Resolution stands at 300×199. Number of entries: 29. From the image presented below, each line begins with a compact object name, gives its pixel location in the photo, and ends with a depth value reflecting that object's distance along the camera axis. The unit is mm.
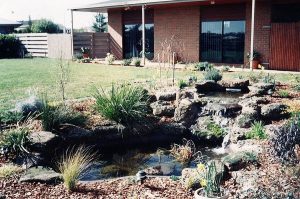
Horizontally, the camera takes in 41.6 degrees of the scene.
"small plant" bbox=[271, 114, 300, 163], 5828
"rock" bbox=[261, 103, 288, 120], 8773
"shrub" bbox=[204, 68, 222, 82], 11620
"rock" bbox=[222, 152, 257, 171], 6066
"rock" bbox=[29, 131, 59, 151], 6941
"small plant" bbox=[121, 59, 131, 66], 19922
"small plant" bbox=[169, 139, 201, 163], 7465
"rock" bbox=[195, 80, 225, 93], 10969
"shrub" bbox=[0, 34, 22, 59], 27609
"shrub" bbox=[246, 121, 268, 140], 7650
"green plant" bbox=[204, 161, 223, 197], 4627
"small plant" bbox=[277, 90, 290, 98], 10102
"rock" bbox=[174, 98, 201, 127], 9367
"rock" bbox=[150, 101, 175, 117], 9477
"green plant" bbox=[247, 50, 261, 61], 16875
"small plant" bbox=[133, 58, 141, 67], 19188
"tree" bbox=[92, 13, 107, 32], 48522
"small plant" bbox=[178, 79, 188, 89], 11398
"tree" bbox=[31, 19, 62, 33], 37344
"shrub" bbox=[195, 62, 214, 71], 15997
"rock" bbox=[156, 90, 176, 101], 10094
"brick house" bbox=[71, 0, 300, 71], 16281
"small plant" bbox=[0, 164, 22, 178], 5781
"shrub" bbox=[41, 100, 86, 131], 7750
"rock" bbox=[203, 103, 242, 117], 9312
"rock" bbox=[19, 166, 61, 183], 5648
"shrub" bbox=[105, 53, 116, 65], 20828
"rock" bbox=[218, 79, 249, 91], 11086
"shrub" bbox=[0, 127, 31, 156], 6541
